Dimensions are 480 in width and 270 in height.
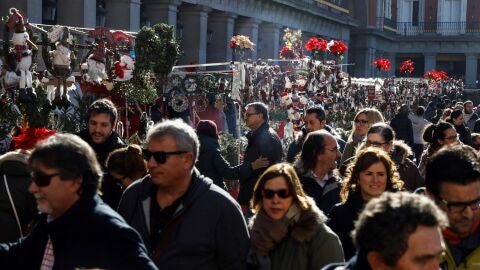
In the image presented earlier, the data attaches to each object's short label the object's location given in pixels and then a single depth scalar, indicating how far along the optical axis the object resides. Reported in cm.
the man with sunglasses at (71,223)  656
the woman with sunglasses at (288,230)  851
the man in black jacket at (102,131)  1207
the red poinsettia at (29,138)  1059
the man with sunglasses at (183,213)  801
